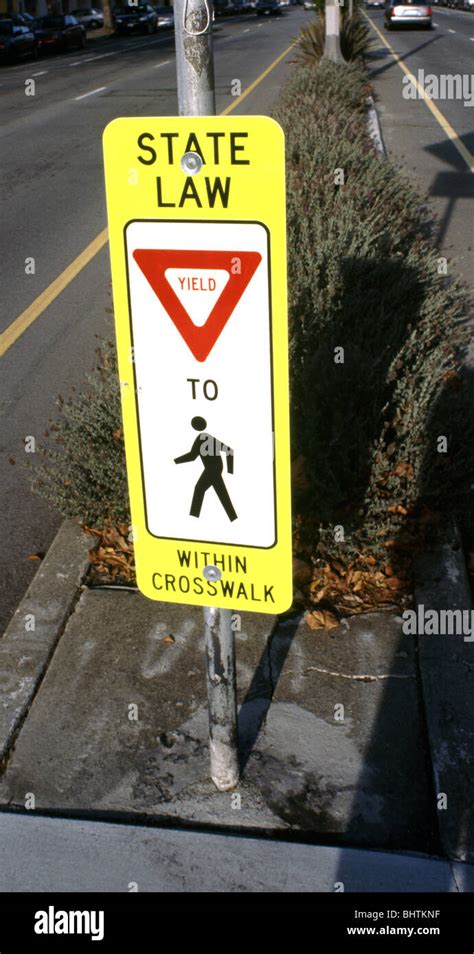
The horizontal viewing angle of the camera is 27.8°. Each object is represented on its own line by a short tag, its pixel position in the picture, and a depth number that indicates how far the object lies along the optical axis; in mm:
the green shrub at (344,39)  21859
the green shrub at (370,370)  4160
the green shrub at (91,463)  4348
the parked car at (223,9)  69750
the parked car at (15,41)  35375
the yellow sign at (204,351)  2227
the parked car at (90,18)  56344
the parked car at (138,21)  48469
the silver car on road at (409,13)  39625
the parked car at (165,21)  52197
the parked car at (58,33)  39062
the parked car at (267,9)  67625
